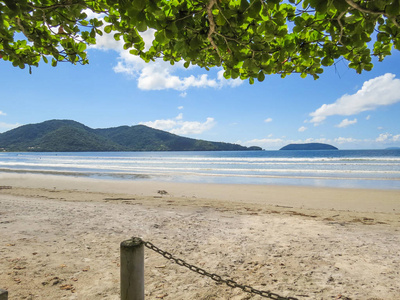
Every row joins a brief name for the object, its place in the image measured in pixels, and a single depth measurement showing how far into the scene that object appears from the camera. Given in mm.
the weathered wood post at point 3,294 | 1839
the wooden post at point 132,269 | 2320
